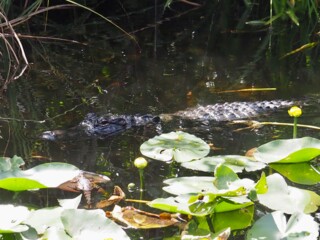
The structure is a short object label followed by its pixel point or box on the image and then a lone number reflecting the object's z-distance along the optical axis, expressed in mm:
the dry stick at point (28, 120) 6174
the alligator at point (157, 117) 5907
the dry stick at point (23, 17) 7372
